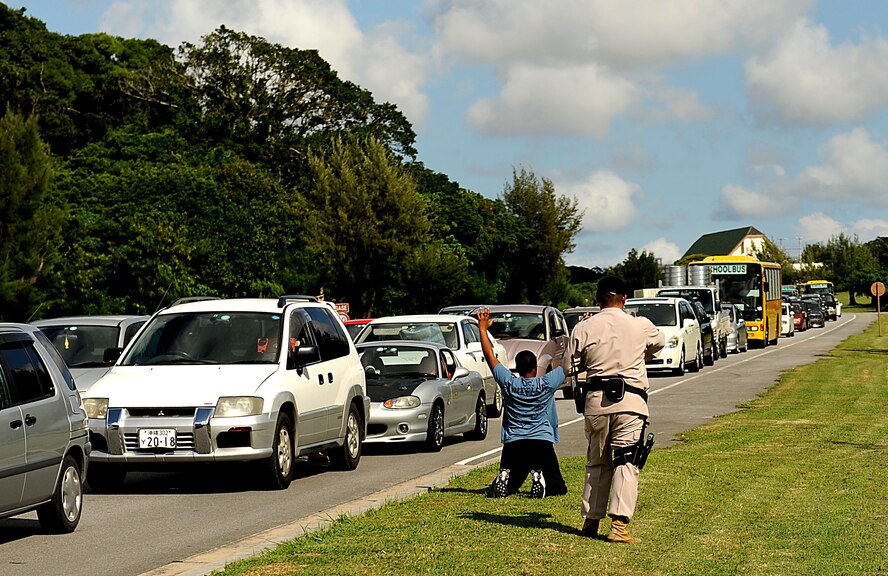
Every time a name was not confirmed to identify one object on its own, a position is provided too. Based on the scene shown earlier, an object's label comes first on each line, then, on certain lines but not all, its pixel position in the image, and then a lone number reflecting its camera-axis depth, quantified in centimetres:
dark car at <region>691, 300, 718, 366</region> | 4306
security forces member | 951
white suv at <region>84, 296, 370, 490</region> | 1350
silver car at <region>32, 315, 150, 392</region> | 1800
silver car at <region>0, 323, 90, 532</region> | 1003
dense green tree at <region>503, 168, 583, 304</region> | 8850
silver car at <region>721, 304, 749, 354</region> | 5191
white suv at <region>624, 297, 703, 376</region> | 3822
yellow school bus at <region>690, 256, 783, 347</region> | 5725
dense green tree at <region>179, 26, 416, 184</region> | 6875
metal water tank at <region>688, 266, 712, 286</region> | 5397
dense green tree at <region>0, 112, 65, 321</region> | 4756
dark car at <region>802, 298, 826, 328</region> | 9236
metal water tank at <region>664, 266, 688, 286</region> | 5400
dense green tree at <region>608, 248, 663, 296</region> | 10969
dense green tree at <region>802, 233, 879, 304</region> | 16312
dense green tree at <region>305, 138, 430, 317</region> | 5562
